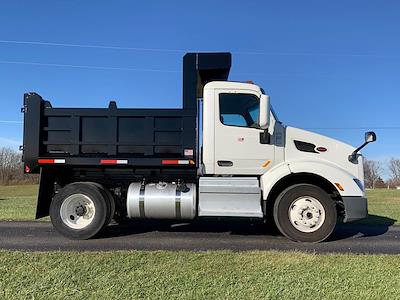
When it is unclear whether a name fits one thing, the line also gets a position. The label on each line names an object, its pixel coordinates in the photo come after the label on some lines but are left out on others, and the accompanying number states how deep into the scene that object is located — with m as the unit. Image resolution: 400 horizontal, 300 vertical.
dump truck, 8.93
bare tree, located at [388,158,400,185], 120.19
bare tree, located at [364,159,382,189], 110.44
